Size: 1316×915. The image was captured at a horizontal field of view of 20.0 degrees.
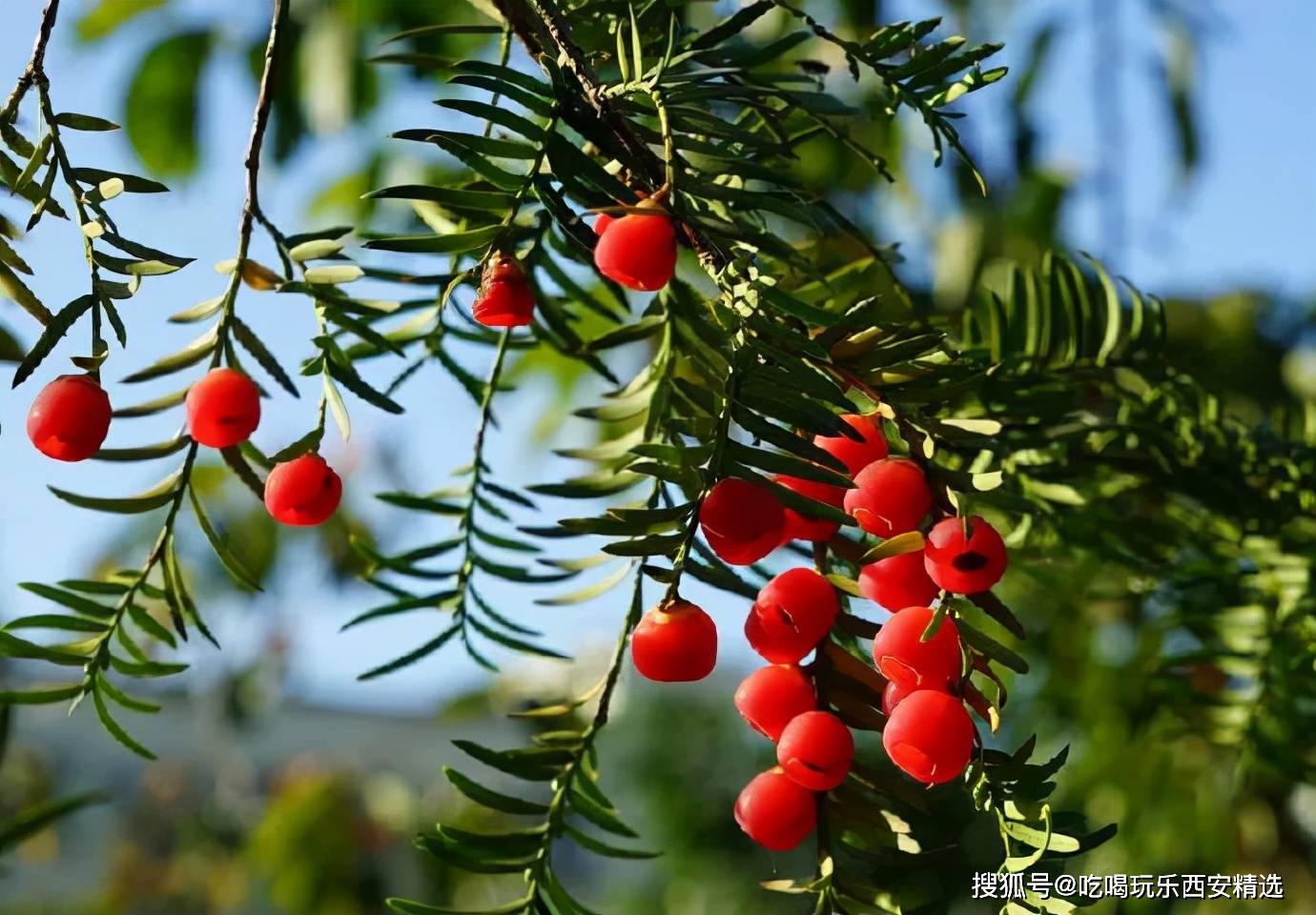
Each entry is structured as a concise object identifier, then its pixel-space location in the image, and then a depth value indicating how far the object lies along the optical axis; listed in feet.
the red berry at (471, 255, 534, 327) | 1.51
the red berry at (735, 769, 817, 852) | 1.51
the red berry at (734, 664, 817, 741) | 1.51
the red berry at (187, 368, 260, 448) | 1.50
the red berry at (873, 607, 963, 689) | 1.43
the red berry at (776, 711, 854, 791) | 1.47
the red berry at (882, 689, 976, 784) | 1.41
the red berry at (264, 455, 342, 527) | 1.50
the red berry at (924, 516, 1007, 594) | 1.40
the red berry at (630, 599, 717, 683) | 1.44
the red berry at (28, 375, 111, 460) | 1.48
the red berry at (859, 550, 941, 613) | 1.46
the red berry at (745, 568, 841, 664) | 1.47
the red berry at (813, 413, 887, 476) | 1.48
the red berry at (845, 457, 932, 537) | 1.43
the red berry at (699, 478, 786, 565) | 1.40
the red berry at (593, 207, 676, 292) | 1.43
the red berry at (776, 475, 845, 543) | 1.48
